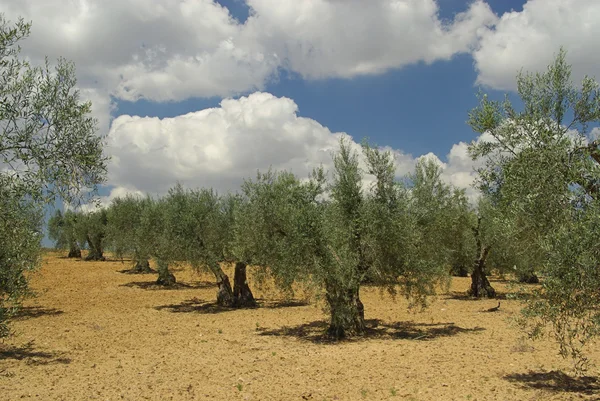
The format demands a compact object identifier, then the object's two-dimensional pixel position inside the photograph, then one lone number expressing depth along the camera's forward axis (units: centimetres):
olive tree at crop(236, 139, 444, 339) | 1753
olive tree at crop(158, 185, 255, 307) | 2689
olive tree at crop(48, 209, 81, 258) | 6088
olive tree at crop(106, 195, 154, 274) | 4291
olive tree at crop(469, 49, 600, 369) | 866
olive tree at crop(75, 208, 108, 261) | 5609
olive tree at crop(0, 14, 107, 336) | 990
